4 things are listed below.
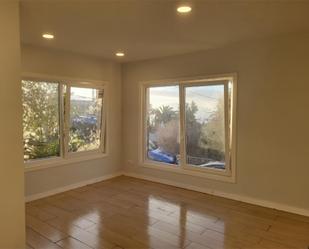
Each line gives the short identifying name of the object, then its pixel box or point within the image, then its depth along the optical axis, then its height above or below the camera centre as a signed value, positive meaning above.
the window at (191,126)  4.24 -0.11
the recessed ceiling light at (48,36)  3.41 +1.14
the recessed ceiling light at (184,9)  2.52 +1.10
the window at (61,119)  4.14 +0.02
